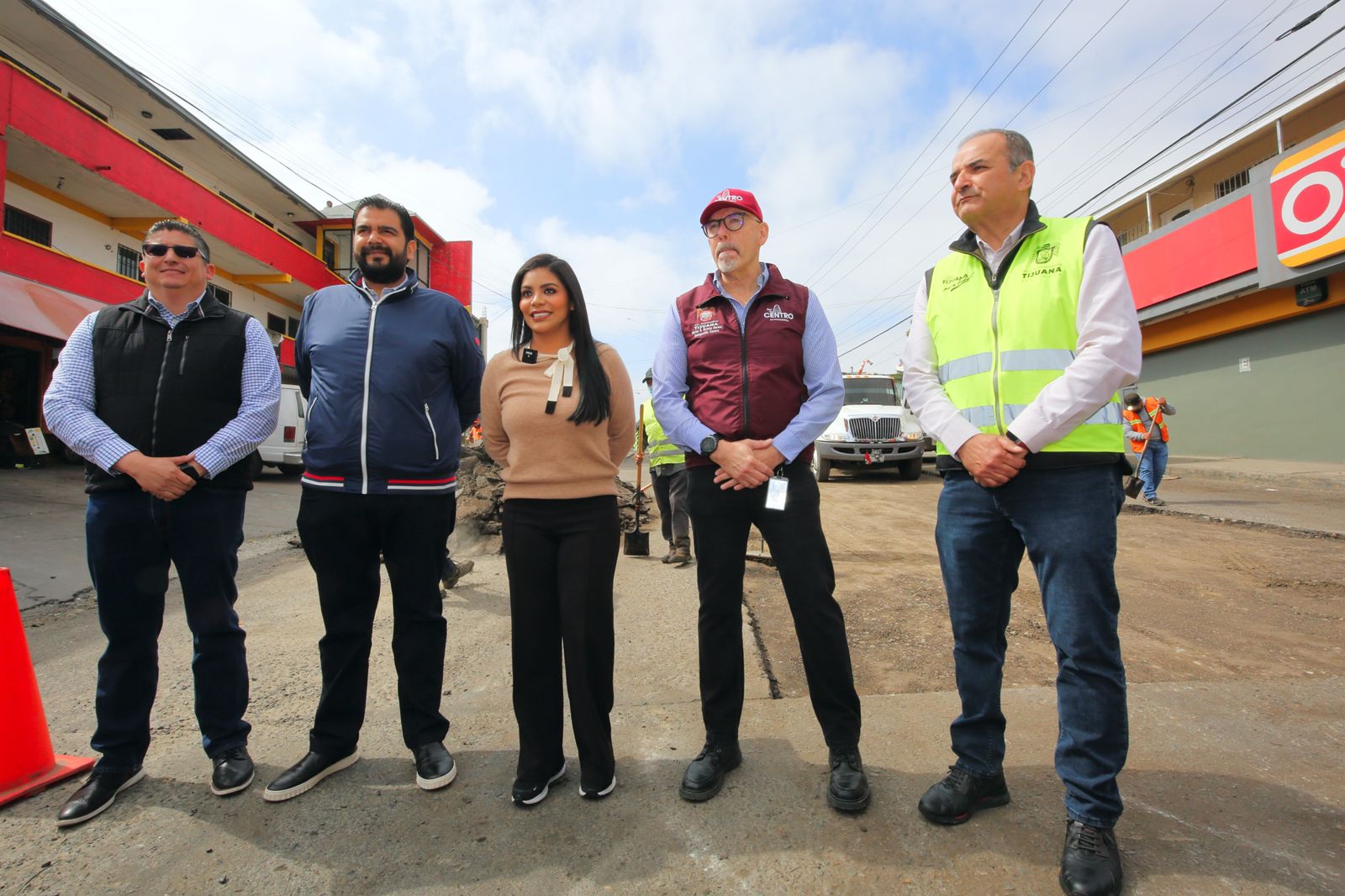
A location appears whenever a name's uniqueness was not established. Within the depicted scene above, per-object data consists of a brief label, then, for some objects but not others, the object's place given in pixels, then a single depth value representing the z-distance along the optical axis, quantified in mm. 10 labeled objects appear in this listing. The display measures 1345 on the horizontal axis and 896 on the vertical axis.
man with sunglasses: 2486
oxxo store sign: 12414
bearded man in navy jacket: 2541
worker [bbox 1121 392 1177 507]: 9875
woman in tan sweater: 2398
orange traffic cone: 2471
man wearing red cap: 2424
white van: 13977
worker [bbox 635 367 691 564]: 6164
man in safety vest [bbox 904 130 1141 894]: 1934
